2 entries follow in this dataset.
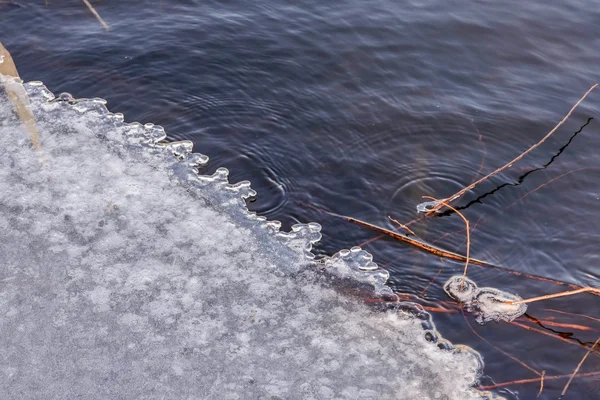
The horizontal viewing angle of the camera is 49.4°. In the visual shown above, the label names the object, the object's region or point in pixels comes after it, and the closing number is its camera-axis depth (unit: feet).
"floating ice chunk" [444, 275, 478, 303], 11.18
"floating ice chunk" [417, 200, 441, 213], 12.91
